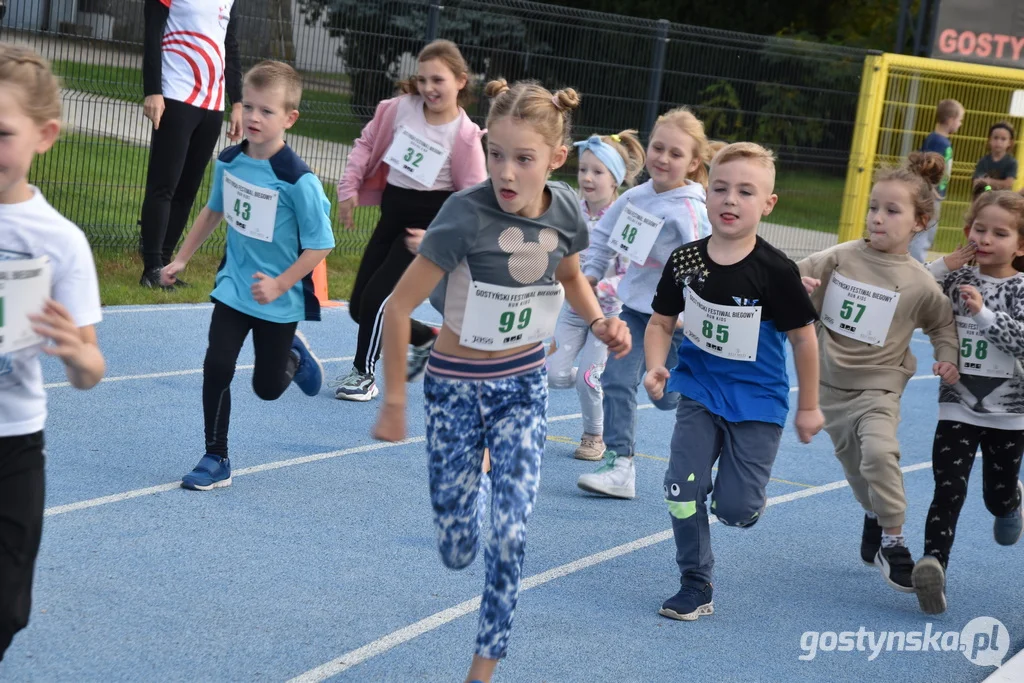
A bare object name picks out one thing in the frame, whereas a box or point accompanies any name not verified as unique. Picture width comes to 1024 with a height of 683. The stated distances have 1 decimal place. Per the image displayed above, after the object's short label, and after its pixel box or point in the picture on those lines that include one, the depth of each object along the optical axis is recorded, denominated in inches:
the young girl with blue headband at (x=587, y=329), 274.4
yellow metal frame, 603.8
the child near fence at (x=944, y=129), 558.9
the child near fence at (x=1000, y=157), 592.4
